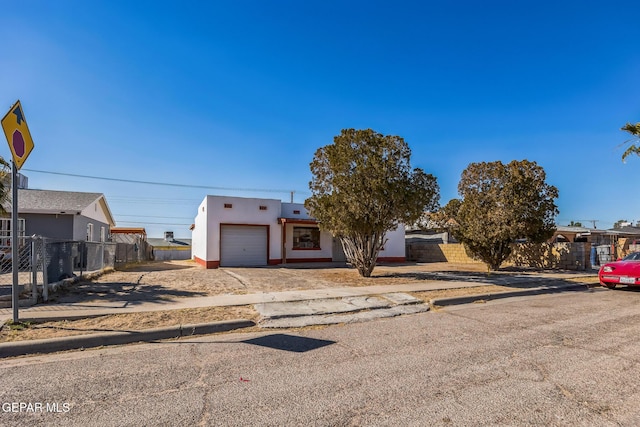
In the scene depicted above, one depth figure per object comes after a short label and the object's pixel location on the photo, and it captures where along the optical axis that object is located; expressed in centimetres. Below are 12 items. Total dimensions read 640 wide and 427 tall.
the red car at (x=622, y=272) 1121
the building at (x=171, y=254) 3653
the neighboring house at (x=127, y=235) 2793
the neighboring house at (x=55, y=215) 1775
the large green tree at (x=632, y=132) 1564
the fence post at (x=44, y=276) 802
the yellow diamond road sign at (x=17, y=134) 548
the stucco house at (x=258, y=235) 1936
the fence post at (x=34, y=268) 770
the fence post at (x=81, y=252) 1167
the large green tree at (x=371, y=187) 1261
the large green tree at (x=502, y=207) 1616
